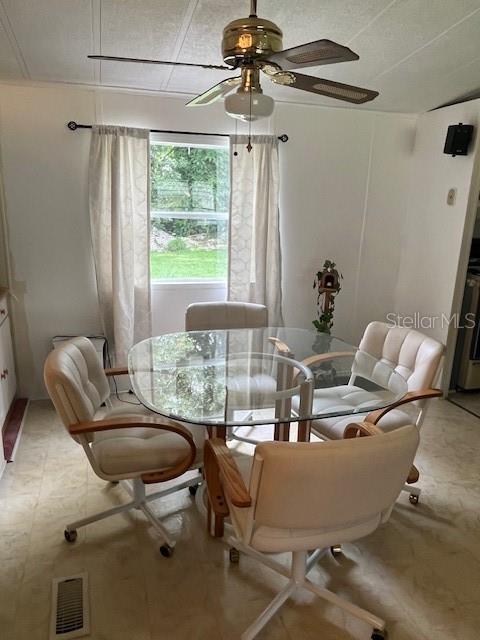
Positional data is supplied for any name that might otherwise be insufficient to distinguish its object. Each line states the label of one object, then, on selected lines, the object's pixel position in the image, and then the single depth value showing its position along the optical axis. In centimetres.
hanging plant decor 377
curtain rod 326
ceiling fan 154
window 362
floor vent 166
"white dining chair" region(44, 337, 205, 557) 188
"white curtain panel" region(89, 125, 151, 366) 332
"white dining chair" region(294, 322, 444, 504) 227
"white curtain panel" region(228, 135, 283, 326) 361
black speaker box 338
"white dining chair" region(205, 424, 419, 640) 126
